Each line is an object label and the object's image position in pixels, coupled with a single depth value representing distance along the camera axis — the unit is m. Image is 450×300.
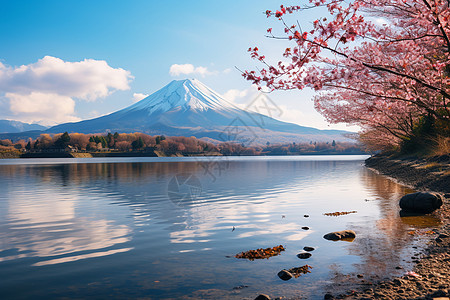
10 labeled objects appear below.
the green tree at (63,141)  179.38
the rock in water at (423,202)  13.67
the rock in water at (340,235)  10.36
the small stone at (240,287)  6.68
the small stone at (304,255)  8.58
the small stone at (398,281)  6.39
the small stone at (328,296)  6.01
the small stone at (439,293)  5.64
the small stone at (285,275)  7.08
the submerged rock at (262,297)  5.90
